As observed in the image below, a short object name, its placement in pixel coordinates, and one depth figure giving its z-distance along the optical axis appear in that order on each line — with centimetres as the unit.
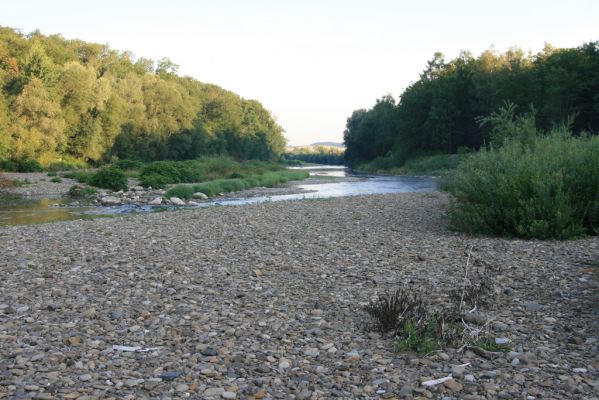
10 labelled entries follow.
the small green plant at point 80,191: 3334
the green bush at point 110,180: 3784
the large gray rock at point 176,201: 2970
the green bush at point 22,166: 4712
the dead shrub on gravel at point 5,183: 3521
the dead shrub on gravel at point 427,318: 579
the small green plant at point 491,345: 558
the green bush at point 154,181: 4014
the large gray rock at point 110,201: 2916
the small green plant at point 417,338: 564
